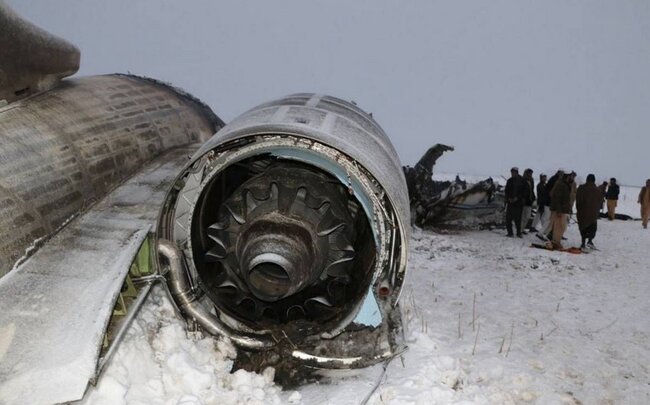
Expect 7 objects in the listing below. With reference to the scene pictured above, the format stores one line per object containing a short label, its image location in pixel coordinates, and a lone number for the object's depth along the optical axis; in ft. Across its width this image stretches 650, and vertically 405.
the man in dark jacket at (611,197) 54.03
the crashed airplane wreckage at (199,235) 14.16
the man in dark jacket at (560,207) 37.37
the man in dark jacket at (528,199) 42.35
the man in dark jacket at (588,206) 37.35
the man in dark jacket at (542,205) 43.86
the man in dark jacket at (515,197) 41.39
